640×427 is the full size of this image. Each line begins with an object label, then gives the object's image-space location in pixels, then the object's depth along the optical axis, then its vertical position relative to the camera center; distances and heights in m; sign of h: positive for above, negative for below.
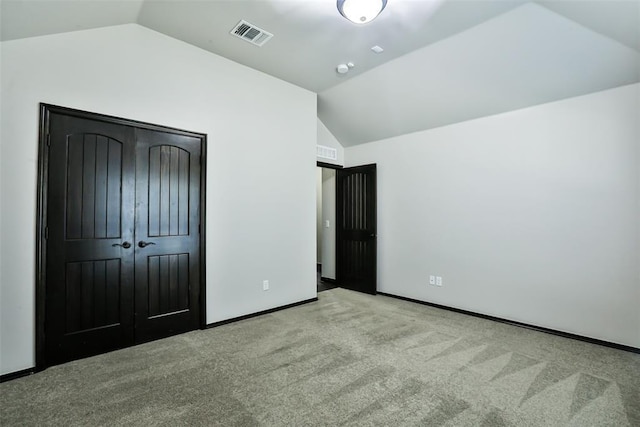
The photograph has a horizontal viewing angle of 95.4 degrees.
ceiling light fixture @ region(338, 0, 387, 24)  2.26 +1.65
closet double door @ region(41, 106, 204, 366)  2.49 -0.16
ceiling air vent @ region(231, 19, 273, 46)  2.89 +1.90
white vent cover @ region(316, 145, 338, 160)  5.00 +1.14
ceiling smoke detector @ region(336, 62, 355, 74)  3.62 +1.88
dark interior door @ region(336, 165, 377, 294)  4.91 -0.21
